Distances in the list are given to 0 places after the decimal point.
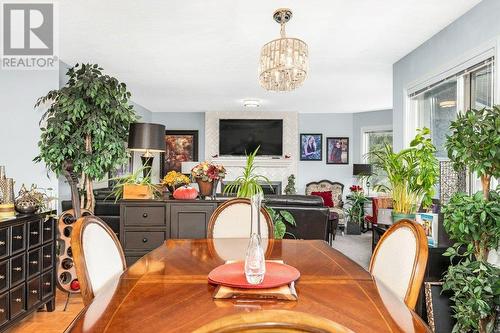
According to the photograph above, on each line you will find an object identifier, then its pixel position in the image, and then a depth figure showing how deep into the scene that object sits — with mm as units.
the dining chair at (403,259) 1297
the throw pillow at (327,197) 7246
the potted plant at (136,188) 3367
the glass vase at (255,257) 1219
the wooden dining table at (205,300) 950
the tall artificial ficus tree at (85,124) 3141
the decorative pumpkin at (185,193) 3359
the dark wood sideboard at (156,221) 3291
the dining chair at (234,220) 2316
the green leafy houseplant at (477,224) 1942
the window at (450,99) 2740
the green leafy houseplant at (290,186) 7784
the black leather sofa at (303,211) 4312
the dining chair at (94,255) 1294
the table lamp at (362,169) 7478
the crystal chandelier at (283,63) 2449
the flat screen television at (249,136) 8062
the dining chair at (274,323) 533
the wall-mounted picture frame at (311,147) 8359
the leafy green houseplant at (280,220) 3830
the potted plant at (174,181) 3528
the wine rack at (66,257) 3273
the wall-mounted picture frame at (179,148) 8211
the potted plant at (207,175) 3373
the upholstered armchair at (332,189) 7767
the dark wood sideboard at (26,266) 2492
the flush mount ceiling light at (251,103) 6701
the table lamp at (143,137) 3338
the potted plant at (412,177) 2955
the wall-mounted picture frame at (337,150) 8305
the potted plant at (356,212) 7012
